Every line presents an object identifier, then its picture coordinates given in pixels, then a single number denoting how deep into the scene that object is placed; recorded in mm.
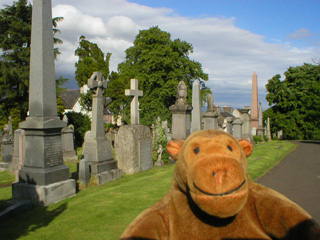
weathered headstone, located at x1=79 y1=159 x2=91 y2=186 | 8383
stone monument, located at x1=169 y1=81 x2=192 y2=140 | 12414
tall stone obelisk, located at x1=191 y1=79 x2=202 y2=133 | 12742
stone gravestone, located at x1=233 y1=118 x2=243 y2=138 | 18595
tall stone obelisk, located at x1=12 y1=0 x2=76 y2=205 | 6695
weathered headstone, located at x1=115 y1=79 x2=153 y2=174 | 10820
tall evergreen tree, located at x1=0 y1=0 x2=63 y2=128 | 23812
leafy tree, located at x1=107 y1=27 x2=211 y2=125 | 29612
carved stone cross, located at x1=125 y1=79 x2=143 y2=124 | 11844
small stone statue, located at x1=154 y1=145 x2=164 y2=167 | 12491
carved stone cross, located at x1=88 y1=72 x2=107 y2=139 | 9734
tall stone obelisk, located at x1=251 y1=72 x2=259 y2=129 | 31597
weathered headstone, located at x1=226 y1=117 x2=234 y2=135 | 18455
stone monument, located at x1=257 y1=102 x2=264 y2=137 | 29438
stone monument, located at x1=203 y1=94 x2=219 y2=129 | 14703
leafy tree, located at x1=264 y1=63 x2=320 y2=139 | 33312
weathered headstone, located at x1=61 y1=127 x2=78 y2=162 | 15428
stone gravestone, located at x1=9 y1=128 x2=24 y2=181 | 11638
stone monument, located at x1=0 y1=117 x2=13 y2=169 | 13234
